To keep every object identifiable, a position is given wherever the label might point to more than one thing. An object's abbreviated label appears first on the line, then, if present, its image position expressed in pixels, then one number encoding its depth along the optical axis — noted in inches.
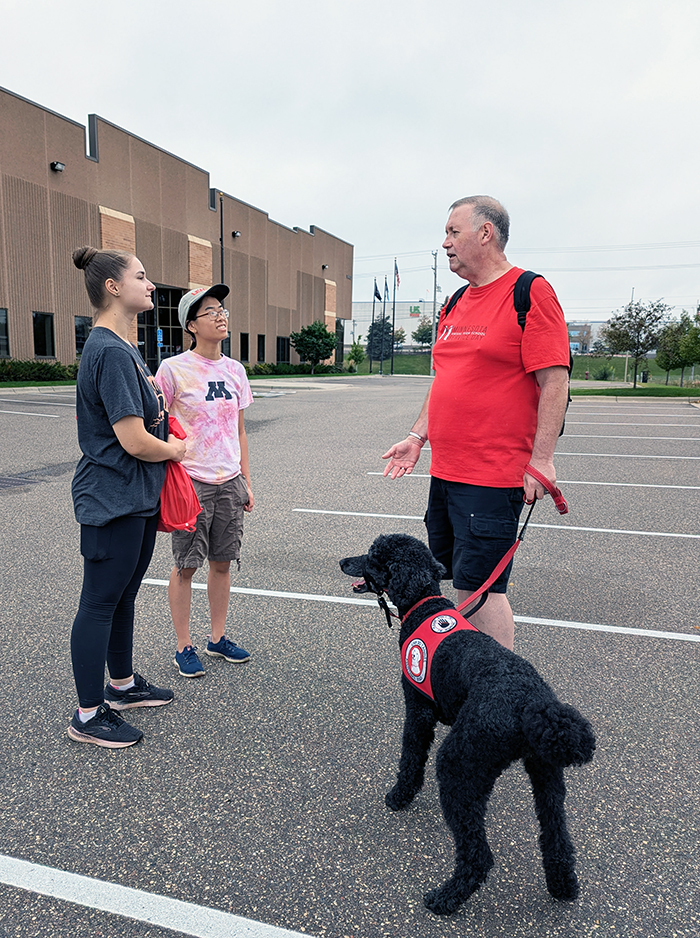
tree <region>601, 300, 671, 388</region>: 1220.5
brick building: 1003.3
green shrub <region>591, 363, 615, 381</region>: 2135.6
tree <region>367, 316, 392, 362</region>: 3597.4
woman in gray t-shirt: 94.7
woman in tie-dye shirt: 122.6
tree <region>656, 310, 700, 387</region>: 1210.0
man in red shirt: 96.7
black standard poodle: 66.6
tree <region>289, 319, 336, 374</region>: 1807.3
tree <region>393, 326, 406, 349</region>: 4234.7
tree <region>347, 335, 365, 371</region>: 2559.1
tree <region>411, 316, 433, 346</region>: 3734.5
